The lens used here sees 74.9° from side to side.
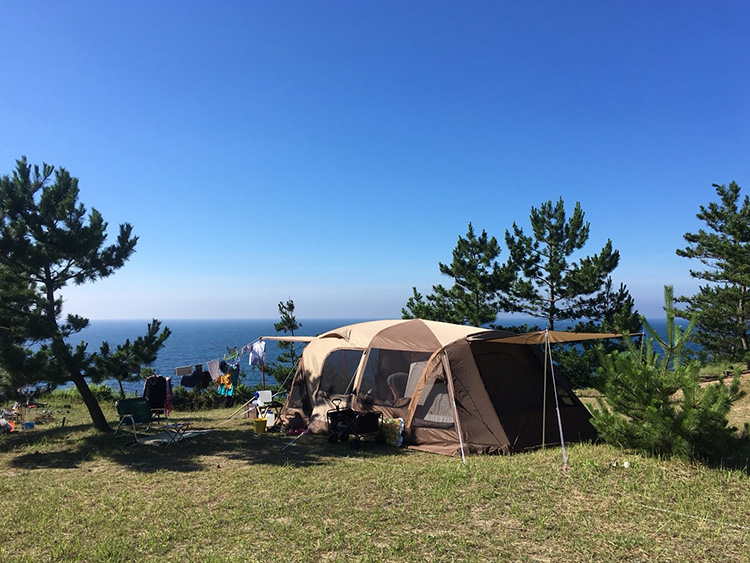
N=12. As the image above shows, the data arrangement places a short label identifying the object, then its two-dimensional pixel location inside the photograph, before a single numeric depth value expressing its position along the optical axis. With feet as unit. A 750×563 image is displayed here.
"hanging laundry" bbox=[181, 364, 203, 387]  44.34
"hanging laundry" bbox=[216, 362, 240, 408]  46.37
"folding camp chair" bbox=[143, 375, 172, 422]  36.68
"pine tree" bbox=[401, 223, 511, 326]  62.64
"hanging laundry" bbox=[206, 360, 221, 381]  45.19
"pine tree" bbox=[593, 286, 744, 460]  19.21
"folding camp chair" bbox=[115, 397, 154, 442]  30.45
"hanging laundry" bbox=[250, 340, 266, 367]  44.19
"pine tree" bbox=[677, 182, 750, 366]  62.44
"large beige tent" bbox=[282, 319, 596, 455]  26.71
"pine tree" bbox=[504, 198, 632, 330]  57.93
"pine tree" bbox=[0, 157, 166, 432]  29.04
